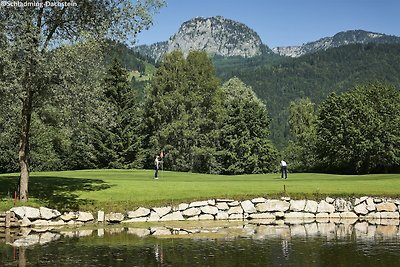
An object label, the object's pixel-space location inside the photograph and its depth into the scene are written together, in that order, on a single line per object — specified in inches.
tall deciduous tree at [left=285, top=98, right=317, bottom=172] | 3223.4
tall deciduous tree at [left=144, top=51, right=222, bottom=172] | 2652.6
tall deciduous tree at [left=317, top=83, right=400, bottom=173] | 2460.6
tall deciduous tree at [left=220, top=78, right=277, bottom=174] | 2842.0
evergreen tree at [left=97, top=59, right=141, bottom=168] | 2669.8
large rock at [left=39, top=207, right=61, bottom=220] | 1085.4
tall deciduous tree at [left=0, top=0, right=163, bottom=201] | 1021.8
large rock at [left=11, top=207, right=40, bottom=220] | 1067.3
